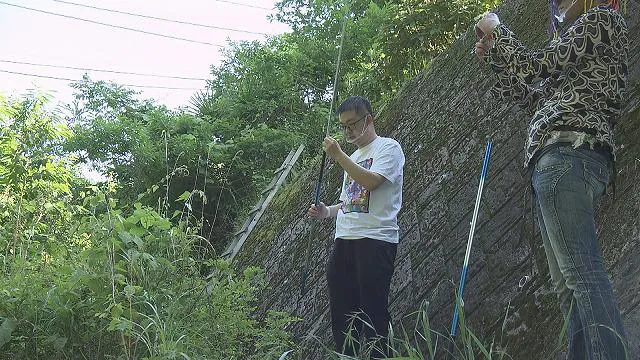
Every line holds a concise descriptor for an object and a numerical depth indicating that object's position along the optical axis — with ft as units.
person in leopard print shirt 5.59
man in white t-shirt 8.77
